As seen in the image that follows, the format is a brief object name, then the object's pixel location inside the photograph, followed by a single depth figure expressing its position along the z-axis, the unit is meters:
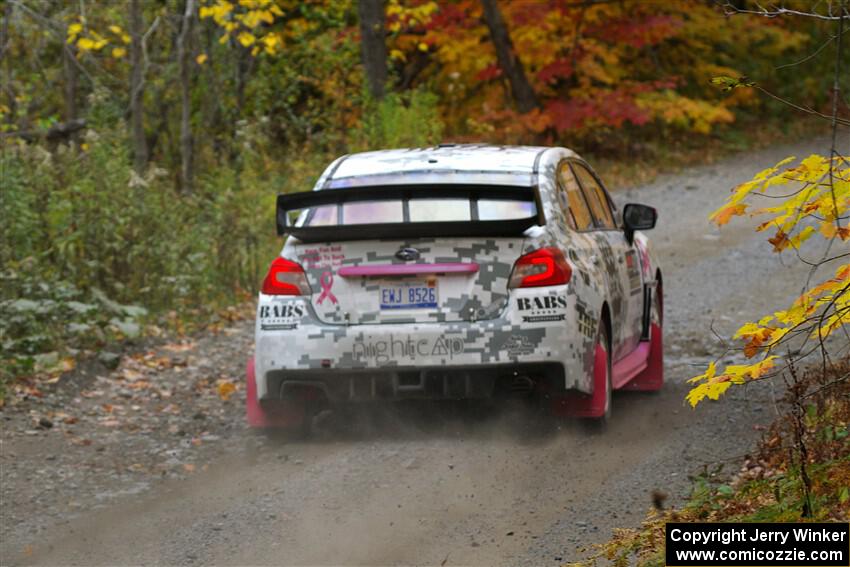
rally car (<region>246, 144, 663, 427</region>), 16.17
